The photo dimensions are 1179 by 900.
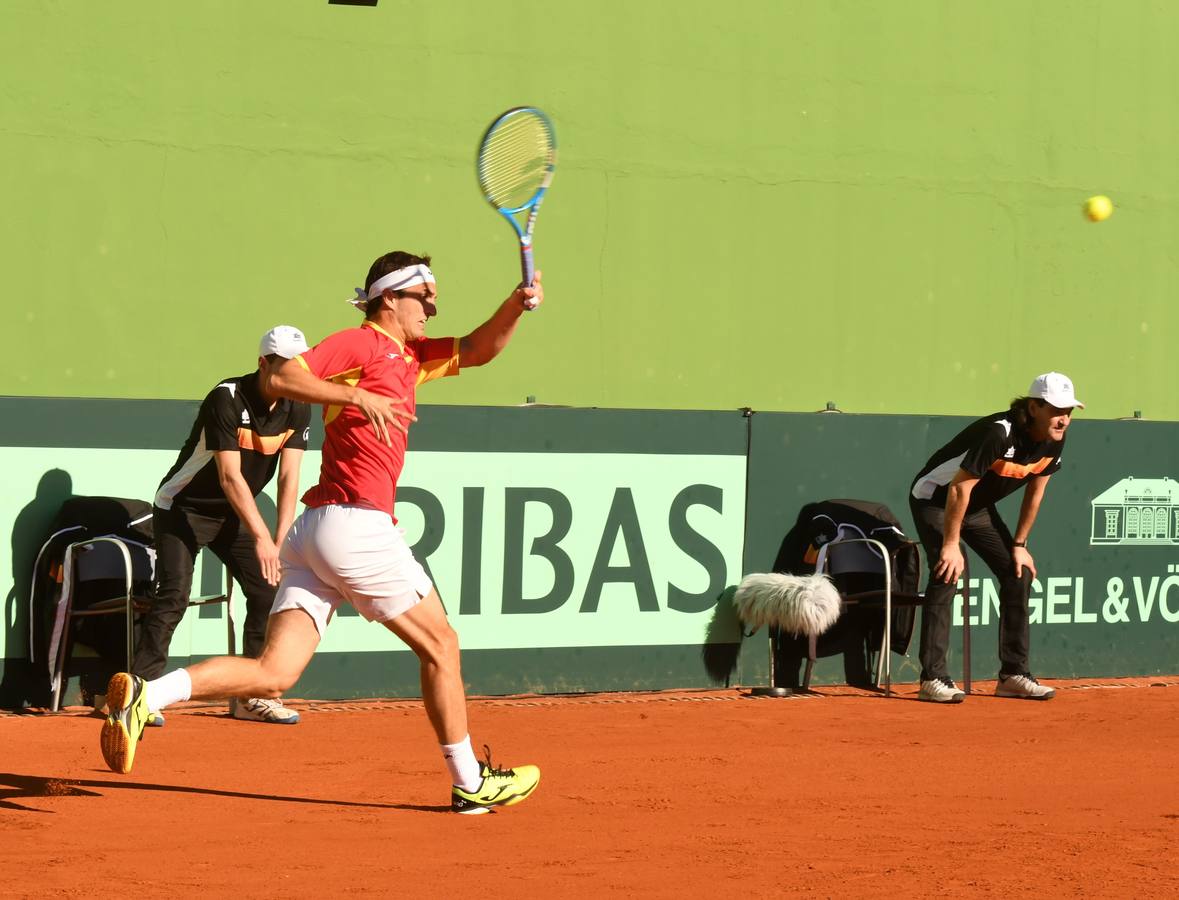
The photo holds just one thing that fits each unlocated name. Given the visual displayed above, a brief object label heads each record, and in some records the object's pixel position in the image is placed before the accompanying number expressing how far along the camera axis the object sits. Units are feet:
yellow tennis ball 85.56
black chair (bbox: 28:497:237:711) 58.03
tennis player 39.81
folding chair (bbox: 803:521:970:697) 68.03
